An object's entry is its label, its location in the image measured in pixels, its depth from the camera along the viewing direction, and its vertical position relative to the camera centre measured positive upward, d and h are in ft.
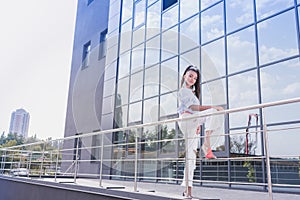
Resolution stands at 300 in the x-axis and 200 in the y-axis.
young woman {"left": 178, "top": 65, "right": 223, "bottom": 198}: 9.34 +1.72
